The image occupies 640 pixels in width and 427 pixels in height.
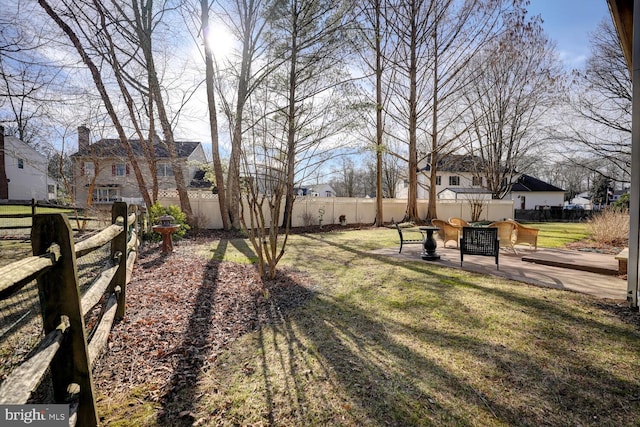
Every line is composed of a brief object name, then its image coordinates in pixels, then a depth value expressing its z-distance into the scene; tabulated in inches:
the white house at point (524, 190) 1364.4
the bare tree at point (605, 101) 504.4
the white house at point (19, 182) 868.6
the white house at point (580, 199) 2185.9
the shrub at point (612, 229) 350.6
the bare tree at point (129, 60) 333.1
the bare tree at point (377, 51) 451.2
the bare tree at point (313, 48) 301.9
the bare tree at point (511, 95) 486.9
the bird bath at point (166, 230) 286.3
